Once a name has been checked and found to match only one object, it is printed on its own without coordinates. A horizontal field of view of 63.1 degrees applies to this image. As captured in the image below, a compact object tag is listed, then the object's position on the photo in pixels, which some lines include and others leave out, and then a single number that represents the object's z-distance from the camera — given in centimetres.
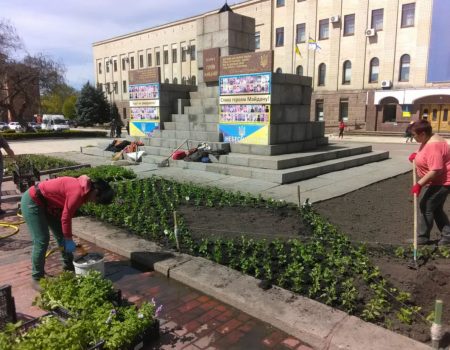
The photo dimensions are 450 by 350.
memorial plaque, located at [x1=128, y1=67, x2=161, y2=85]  1581
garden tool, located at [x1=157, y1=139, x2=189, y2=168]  1216
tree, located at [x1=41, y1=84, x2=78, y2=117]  7356
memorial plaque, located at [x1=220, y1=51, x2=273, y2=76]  1151
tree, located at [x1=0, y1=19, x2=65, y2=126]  2886
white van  4704
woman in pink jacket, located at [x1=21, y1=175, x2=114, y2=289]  382
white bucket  396
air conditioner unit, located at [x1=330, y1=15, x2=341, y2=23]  3506
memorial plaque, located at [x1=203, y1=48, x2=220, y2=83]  1516
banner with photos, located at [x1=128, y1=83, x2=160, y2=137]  1572
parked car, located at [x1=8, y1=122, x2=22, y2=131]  4964
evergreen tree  4700
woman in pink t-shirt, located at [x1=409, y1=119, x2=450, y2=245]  471
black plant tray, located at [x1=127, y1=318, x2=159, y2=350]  288
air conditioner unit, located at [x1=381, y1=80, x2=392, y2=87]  3231
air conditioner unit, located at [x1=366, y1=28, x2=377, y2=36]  3303
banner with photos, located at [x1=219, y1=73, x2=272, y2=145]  1162
